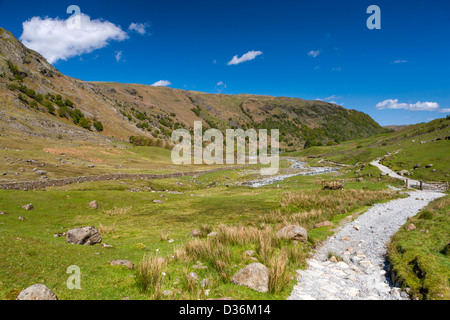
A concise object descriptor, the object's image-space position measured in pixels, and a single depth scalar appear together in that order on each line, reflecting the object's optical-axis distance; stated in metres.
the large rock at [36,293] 6.45
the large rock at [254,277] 9.35
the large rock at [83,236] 14.11
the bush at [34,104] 86.27
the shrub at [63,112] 97.19
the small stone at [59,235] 16.20
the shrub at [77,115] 102.31
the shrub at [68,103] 107.12
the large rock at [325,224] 20.86
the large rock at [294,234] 15.69
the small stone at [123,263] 10.76
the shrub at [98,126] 108.19
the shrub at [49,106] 93.19
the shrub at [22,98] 84.48
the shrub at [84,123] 101.00
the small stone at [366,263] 12.69
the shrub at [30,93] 92.31
